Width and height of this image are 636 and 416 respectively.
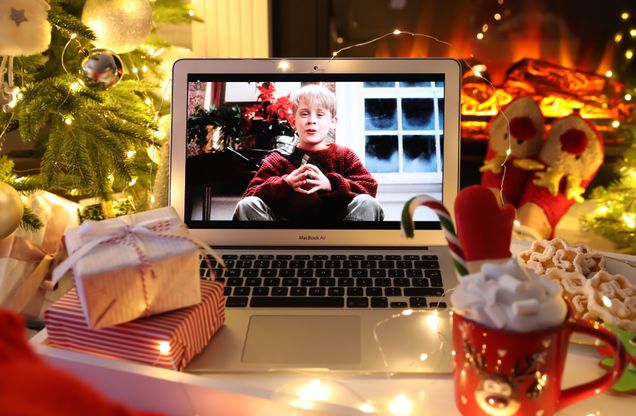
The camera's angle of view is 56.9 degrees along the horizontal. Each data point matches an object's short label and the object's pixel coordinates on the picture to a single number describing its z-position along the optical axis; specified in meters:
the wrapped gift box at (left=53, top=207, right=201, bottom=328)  0.53
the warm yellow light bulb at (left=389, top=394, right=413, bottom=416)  0.50
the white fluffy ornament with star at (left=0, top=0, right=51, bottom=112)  0.82
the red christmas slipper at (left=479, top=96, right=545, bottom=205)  1.66
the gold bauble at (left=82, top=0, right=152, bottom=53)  1.06
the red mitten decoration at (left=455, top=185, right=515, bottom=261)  0.51
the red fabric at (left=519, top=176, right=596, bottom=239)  1.63
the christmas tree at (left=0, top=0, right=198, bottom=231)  0.90
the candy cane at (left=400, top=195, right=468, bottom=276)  0.50
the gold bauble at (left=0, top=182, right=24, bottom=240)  0.80
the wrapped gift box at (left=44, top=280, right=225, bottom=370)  0.54
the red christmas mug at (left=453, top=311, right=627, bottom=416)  0.43
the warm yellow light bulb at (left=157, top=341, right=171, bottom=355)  0.54
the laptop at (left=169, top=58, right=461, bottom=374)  0.85
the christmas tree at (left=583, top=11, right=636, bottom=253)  1.59
